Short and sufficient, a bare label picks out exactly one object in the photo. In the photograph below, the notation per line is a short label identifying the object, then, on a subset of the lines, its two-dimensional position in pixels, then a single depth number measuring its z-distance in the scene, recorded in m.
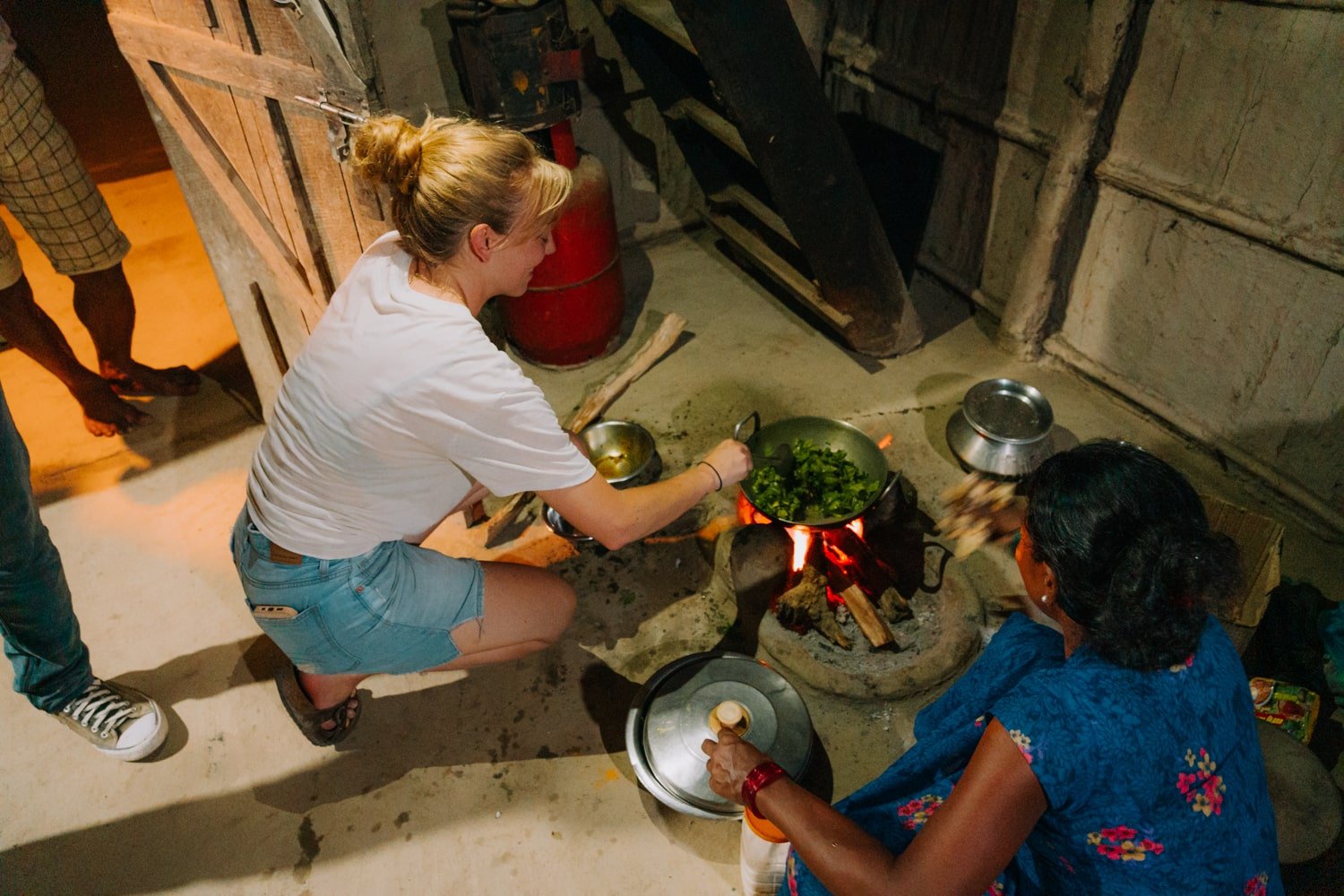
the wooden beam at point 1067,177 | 3.46
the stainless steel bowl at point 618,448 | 3.78
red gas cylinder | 4.16
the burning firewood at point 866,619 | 2.99
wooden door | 2.55
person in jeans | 2.48
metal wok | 3.35
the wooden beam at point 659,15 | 3.98
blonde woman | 2.00
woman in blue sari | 1.51
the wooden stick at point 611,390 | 3.67
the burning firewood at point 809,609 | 3.08
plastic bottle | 2.12
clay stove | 2.98
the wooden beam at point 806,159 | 3.49
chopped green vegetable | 3.14
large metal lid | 2.58
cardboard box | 2.72
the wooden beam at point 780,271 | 4.43
